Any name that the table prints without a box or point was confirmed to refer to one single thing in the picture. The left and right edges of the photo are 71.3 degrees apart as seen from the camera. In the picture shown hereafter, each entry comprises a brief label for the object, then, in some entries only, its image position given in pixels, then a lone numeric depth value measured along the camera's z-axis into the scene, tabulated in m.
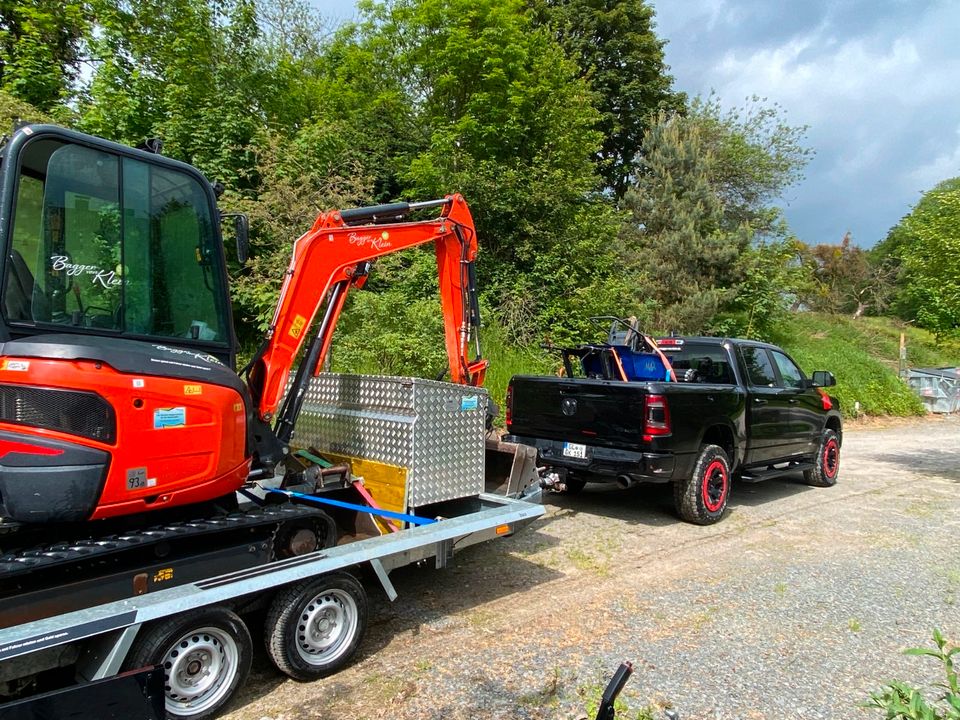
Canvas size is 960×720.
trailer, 2.92
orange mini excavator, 3.07
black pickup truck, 6.74
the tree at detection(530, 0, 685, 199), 24.12
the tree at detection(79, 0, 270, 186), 12.61
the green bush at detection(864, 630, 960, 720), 1.73
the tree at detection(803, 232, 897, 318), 39.97
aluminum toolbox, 4.64
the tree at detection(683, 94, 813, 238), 22.31
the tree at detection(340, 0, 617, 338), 15.51
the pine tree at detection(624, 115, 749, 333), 20.08
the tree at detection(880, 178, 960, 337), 10.86
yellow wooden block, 4.64
